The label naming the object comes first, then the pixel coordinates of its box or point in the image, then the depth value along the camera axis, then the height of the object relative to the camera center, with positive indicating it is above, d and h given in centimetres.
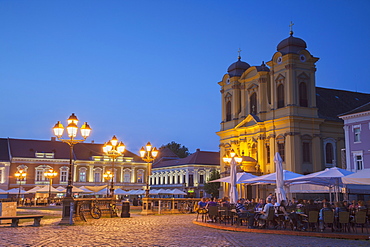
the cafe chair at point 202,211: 2299 -52
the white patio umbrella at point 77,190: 5042 +94
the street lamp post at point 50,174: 4918 +260
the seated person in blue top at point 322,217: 1677 -55
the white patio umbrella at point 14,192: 5490 +76
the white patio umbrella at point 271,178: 2586 +133
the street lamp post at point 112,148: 2734 +305
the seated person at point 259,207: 2059 -27
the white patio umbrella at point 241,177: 3089 +159
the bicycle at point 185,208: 3556 -61
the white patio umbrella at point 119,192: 5497 +86
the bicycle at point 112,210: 2778 -64
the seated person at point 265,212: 1806 -43
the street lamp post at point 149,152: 2966 +304
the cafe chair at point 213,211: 2128 -48
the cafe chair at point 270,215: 1800 -53
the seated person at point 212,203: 2412 -14
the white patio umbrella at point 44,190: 5288 +94
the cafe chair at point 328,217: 1620 -53
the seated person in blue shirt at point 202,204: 2641 -21
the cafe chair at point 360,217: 1623 -51
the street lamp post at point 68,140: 2108 +267
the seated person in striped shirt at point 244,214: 1872 -52
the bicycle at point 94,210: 2521 -61
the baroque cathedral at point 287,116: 4769 +909
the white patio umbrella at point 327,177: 2097 +112
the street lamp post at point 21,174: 5019 +259
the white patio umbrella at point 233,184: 2668 +92
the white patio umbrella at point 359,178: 1889 +99
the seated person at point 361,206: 1830 -15
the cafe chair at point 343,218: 1608 -55
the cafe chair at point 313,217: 1653 -54
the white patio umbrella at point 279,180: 2222 +102
